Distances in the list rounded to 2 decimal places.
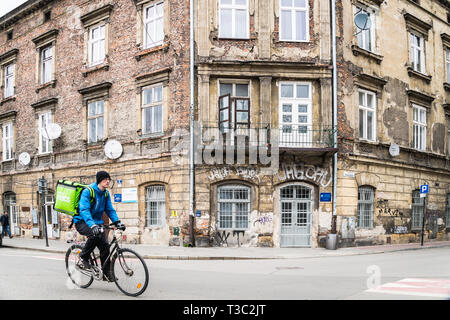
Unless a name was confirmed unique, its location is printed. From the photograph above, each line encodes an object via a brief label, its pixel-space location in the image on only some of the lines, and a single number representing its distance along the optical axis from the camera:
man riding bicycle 7.68
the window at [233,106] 19.80
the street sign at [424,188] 22.37
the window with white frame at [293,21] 20.56
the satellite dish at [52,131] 24.81
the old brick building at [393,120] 20.97
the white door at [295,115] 19.86
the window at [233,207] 19.91
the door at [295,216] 20.03
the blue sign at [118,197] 22.22
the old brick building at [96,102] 20.70
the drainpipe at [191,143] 19.61
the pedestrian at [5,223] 27.77
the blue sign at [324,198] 20.00
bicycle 7.39
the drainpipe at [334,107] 19.97
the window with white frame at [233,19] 20.41
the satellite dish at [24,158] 27.56
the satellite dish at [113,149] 22.28
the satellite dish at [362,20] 21.22
